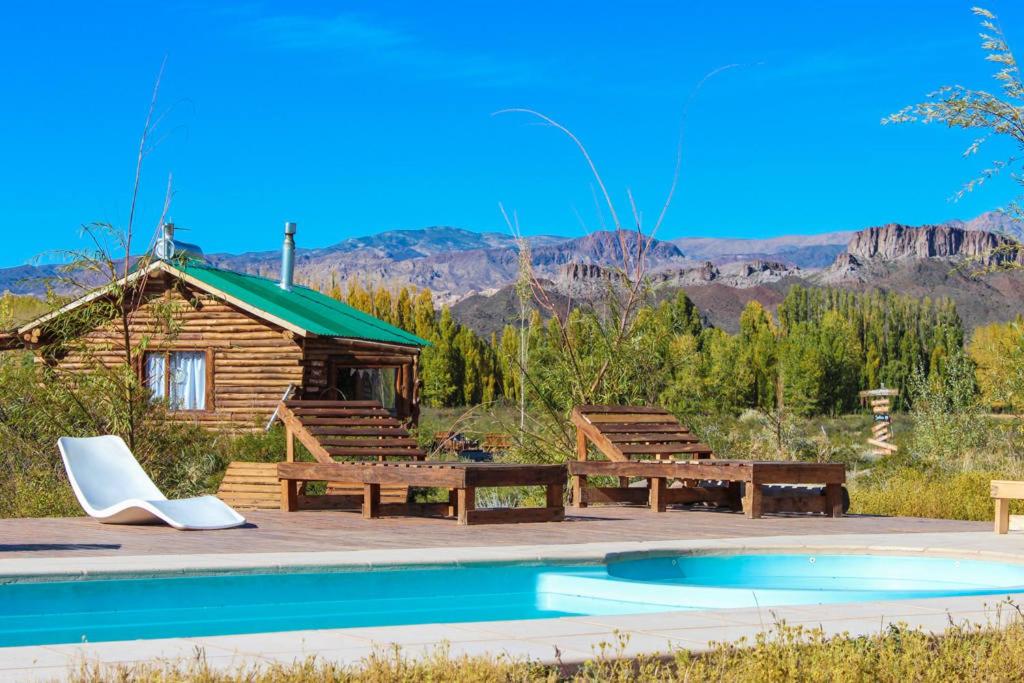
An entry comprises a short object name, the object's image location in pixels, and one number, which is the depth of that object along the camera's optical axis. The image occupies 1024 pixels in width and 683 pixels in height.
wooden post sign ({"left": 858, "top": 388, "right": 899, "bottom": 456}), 29.55
